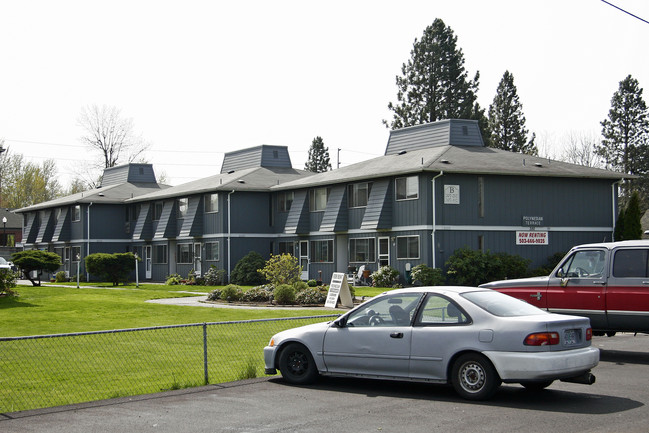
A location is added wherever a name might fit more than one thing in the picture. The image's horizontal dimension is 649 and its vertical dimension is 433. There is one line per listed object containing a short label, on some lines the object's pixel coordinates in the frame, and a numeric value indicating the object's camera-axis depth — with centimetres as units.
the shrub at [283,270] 3081
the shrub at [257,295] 2902
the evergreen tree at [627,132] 6919
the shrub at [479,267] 3369
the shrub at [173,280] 4581
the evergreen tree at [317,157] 8562
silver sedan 960
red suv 1373
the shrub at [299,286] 2888
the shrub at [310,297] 2733
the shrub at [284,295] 2734
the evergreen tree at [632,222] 3703
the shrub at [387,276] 3594
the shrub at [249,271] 4250
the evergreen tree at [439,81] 6188
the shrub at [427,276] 3347
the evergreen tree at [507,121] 6694
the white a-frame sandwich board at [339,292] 2586
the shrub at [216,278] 4431
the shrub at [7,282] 2594
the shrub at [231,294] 2967
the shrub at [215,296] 3032
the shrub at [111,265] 4372
